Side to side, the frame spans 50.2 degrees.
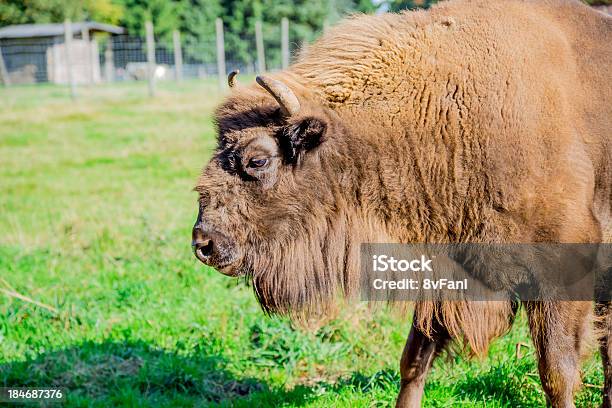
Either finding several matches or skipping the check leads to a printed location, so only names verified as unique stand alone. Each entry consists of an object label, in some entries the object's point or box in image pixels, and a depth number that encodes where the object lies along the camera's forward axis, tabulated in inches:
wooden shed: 1056.8
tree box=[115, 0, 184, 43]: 1939.0
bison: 127.3
